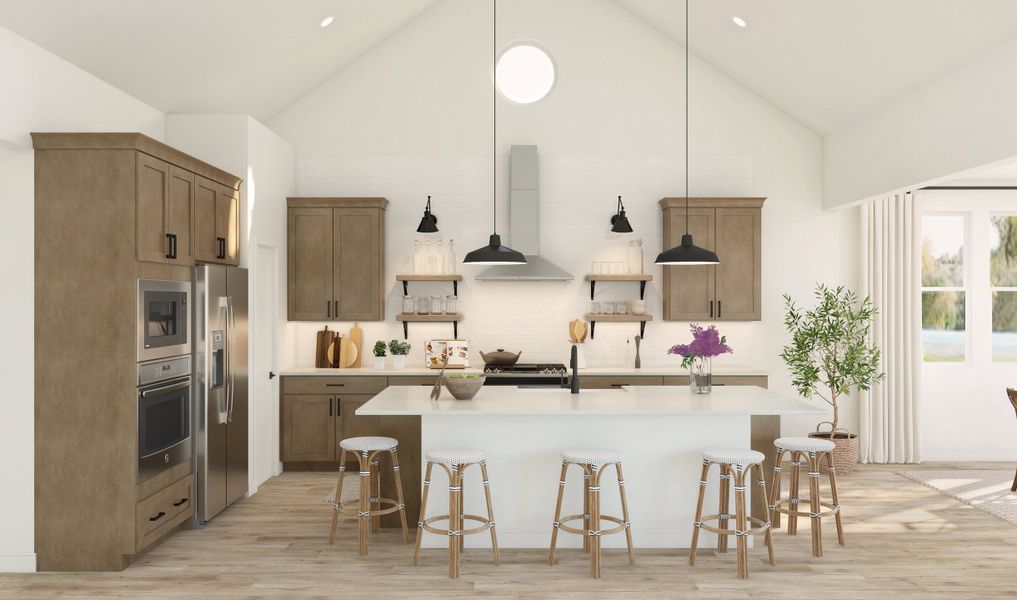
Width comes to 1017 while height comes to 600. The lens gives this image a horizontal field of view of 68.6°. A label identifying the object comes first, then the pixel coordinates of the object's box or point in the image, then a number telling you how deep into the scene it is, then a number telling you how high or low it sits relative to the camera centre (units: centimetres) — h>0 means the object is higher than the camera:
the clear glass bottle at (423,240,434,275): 732 +43
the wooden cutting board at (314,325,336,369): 716 -44
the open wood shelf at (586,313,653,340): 706 -15
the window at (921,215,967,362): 739 -1
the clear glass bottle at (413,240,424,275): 730 +43
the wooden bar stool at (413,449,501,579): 416 -114
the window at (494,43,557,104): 744 +230
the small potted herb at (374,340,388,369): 703 -44
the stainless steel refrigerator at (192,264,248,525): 504 -60
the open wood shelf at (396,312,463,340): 705 -15
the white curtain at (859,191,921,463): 708 -34
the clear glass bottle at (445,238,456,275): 734 +41
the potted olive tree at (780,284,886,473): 660 -49
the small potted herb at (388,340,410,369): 703 -47
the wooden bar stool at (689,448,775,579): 414 -112
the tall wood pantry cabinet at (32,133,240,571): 421 -26
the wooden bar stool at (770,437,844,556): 448 -114
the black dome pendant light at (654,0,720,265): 498 +31
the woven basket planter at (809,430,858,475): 664 -136
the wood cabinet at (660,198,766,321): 700 +33
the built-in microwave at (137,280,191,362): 432 -10
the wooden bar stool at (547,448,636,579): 418 -114
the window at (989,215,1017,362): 738 +6
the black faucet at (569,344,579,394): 480 -42
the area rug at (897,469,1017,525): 555 -153
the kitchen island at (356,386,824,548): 466 -98
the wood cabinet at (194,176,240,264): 518 +59
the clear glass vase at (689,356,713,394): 508 -50
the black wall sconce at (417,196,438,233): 670 +70
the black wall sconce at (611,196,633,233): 669 +69
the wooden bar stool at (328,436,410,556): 451 -119
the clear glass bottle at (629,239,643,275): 732 +44
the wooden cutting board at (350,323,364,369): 724 -36
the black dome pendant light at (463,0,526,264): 479 +31
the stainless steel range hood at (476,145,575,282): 718 +94
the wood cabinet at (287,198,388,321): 700 +41
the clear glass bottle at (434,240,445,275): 728 +42
